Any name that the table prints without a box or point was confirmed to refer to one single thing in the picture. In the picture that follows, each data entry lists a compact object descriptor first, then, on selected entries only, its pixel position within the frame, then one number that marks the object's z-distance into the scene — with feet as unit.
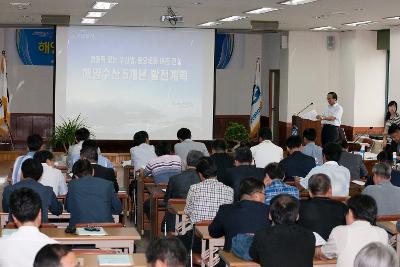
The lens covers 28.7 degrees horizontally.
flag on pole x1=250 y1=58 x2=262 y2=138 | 58.49
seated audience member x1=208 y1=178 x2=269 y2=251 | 18.45
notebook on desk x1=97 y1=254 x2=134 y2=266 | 16.37
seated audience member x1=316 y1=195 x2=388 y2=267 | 16.38
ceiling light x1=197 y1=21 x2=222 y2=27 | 50.34
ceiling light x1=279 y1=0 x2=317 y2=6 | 36.23
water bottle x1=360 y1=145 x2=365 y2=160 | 39.02
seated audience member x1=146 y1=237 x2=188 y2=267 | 11.76
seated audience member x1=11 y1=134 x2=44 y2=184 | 29.48
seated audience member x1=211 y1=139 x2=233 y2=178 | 31.23
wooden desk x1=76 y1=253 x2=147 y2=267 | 16.37
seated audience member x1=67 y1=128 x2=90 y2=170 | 33.09
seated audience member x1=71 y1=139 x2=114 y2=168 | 29.76
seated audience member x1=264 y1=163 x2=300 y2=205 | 22.64
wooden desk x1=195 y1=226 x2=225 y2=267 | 20.05
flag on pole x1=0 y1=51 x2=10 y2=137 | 55.62
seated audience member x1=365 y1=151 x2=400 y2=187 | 26.68
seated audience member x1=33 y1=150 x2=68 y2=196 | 25.68
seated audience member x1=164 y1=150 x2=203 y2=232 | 26.30
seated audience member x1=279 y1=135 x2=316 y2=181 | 30.48
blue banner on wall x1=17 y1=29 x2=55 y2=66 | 61.41
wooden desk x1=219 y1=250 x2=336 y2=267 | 16.90
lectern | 52.80
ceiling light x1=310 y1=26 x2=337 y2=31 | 53.17
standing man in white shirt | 48.08
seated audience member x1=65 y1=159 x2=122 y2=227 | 22.47
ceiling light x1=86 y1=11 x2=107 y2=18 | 44.47
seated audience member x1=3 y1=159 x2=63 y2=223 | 21.68
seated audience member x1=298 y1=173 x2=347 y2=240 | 19.17
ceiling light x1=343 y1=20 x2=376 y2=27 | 48.15
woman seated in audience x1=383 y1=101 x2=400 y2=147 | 45.34
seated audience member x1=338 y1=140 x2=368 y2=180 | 32.24
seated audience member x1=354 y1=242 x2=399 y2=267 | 11.20
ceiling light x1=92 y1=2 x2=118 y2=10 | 38.60
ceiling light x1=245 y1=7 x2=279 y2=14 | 40.34
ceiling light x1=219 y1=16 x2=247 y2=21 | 46.69
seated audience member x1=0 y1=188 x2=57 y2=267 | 14.97
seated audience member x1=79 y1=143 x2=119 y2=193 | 26.94
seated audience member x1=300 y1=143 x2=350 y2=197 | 26.86
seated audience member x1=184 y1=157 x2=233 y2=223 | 22.08
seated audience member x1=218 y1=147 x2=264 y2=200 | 26.61
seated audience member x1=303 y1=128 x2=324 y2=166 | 35.32
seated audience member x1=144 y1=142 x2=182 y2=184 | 30.76
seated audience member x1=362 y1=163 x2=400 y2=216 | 23.04
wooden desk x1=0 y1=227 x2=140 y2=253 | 18.99
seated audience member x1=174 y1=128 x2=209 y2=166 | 35.76
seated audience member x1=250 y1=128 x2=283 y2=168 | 34.17
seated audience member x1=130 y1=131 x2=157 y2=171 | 33.88
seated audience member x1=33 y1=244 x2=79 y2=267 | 11.46
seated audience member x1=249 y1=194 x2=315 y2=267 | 15.57
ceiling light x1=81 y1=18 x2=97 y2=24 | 48.80
